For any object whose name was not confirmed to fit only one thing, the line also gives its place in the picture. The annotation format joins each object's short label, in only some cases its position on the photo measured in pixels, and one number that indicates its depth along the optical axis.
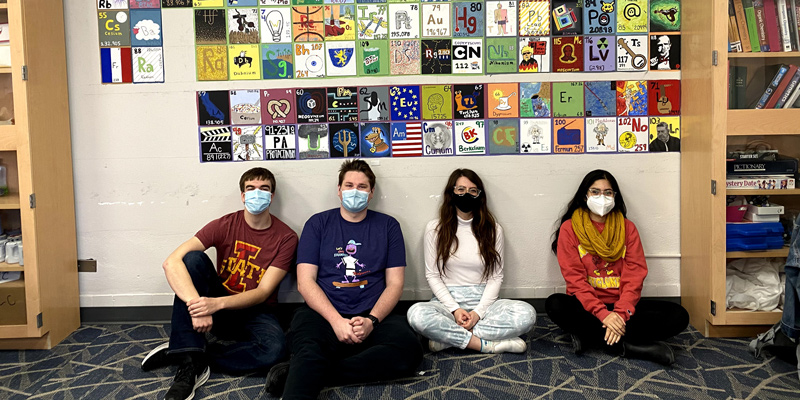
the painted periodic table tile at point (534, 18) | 3.37
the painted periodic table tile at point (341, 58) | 3.39
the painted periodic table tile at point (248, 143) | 3.44
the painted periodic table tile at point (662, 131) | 3.43
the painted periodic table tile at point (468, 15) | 3.37
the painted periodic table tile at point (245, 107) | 3.41
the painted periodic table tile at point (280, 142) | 3.44
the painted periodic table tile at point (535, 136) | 3.42
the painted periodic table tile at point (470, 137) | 3.43
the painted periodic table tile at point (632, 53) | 3.38
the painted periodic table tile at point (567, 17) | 3.37
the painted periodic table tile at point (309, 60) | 3.39
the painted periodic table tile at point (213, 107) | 3.41
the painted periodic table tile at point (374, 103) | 3.41
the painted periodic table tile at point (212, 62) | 3.39
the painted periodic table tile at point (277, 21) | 3.38
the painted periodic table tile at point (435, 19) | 3.37
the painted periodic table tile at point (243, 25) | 3.38
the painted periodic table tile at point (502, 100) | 3.40
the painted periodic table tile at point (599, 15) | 3.37
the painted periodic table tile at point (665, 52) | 3.39
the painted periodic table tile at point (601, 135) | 3.42
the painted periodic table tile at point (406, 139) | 3.43
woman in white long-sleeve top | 3.02
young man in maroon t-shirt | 2.75
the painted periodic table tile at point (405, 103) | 3.40
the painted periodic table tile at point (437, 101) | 3.40
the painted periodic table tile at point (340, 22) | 3.38
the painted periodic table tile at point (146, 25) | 3.38
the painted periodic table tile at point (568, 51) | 3.38
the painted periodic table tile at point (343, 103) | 3.41
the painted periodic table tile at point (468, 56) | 3.38
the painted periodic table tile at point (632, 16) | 3.37
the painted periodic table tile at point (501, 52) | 3.39
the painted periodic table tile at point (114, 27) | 3.39
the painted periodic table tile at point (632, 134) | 3.42
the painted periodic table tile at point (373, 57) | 3.39
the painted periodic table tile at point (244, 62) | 3.39
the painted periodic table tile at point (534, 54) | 3.38
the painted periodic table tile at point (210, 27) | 3.38
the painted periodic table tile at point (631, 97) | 3.40
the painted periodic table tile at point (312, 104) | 3.41
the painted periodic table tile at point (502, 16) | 3.37
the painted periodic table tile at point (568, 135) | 3.42
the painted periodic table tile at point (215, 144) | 3.44
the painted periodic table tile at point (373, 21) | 3.38
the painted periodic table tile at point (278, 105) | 3.42
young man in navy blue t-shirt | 2.63
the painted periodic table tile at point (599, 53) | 3.38
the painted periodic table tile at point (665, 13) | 3.38
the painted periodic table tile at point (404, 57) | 3.38
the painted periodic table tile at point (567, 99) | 3.40
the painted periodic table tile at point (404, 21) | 3.37
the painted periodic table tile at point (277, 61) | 3.39
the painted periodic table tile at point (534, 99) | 3.40
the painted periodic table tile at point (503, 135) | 3.42
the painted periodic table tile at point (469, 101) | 3.40
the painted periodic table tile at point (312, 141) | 3.43
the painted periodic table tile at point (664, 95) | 3.41
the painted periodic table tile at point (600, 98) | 3.40
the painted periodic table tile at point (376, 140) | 3.43
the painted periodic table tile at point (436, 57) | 3.38
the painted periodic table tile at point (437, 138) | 3.43
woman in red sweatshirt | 2.92
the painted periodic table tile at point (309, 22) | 3.38
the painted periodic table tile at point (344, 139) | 3.43
